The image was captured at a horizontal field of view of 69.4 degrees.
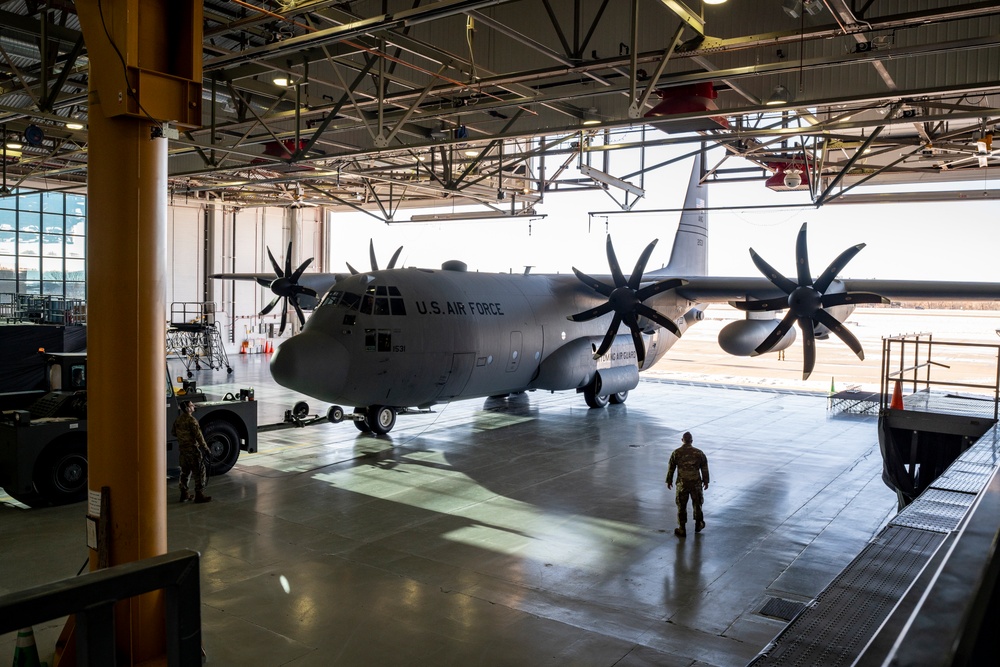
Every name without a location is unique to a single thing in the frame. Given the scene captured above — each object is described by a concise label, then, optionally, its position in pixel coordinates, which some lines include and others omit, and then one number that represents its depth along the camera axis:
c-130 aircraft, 15.11
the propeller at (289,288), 21.72
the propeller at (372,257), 21.61
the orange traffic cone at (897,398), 13.18
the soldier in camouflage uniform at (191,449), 11.50
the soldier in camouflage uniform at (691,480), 10.70
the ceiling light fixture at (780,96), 12.39
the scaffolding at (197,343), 28.95
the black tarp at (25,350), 16.30
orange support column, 6.26
